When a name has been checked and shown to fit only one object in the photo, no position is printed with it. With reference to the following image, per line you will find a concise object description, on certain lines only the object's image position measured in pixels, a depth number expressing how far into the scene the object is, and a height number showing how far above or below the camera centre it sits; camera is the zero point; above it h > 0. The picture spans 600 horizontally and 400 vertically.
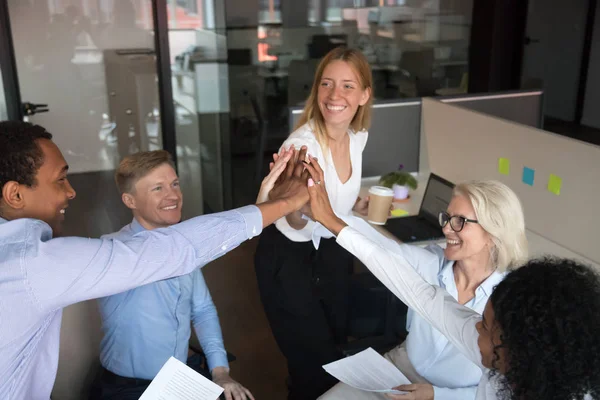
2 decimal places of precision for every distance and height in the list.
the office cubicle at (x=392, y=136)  3.57 -0.61
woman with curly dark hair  1.09 -0.55
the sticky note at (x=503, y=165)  2.98 -0.65
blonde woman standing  2.26 -0.81
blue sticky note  2.84 -0.66
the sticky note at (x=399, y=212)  3.00 -0.88
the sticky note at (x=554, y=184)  2.68 -0.67
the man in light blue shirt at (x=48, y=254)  1.20 -0.45
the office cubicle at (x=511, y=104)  3.61 -0.44
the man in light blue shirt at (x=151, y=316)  1.89 -0.89
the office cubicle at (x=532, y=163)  2.54 -0.62
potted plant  3.28 -0.81
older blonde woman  1.80 -0.71
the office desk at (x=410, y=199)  2.76 -0.88
